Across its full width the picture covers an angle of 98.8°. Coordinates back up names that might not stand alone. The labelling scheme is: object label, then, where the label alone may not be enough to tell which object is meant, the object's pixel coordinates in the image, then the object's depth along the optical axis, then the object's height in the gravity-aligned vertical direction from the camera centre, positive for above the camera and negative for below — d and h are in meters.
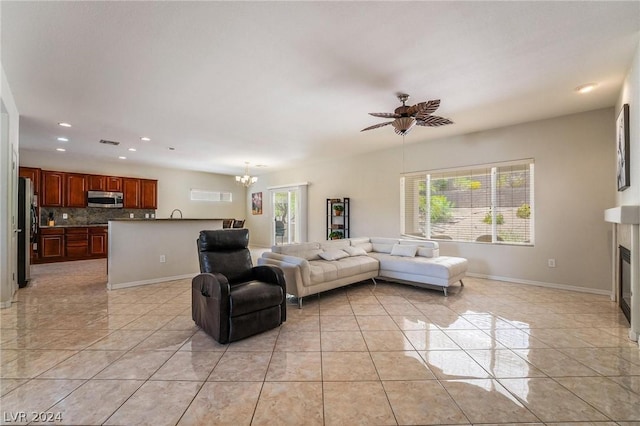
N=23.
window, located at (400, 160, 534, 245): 4.78 +0.17
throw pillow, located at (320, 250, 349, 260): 4.39 -0.69
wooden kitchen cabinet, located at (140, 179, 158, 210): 8.15 +0.56
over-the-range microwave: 7.31 +0.36
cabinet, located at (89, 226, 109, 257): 7.13 -0.76
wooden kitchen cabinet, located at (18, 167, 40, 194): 6.33 +0.89
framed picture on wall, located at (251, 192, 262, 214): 10.12 +0.35
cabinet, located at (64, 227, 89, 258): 6.79 -0.74
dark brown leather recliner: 2.53 -0.79
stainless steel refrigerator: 4.33 -0.26
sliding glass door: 8.34 -0.08
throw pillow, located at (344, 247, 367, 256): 4.82 -0.69
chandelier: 7.68 +0.93
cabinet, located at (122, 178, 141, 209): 7.86 +0.59
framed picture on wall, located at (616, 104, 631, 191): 2.94 +0.70
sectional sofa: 3.64 -0.79
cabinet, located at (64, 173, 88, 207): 6.99 +0.58
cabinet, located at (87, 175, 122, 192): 7.33 +0.80
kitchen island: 4.42 -0.65
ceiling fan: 3.01 +1.14
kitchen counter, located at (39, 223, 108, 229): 6.55 -0.34
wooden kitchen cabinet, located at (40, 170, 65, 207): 6.65 +0.59
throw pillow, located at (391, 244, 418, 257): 4.79 -0.68
